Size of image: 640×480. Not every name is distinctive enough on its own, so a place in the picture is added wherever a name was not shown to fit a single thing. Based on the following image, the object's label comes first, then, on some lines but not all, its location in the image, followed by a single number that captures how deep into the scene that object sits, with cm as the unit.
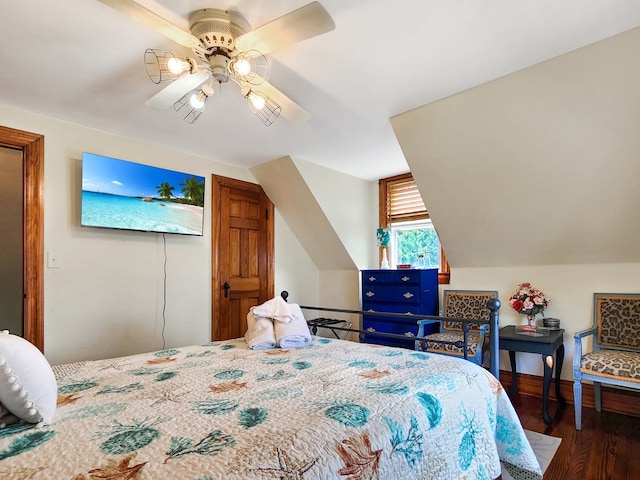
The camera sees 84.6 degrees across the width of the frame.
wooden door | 365
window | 410
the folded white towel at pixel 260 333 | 210
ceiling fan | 138
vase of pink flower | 299
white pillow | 100
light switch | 260
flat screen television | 268
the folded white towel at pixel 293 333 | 213
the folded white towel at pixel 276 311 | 221
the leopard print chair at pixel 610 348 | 237
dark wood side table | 259
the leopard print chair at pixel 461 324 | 296
